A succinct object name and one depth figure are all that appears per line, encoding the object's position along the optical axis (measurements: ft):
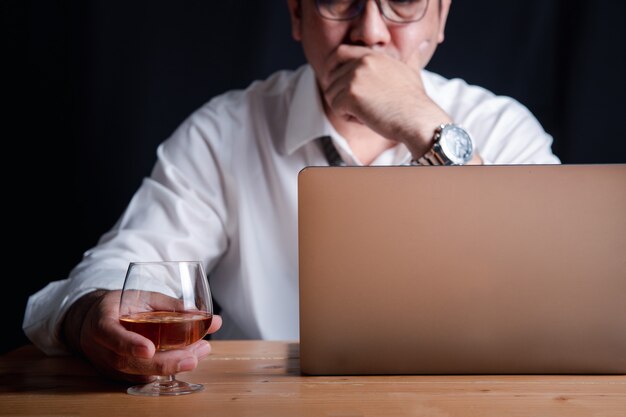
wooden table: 2.47
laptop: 2.82
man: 5.30
